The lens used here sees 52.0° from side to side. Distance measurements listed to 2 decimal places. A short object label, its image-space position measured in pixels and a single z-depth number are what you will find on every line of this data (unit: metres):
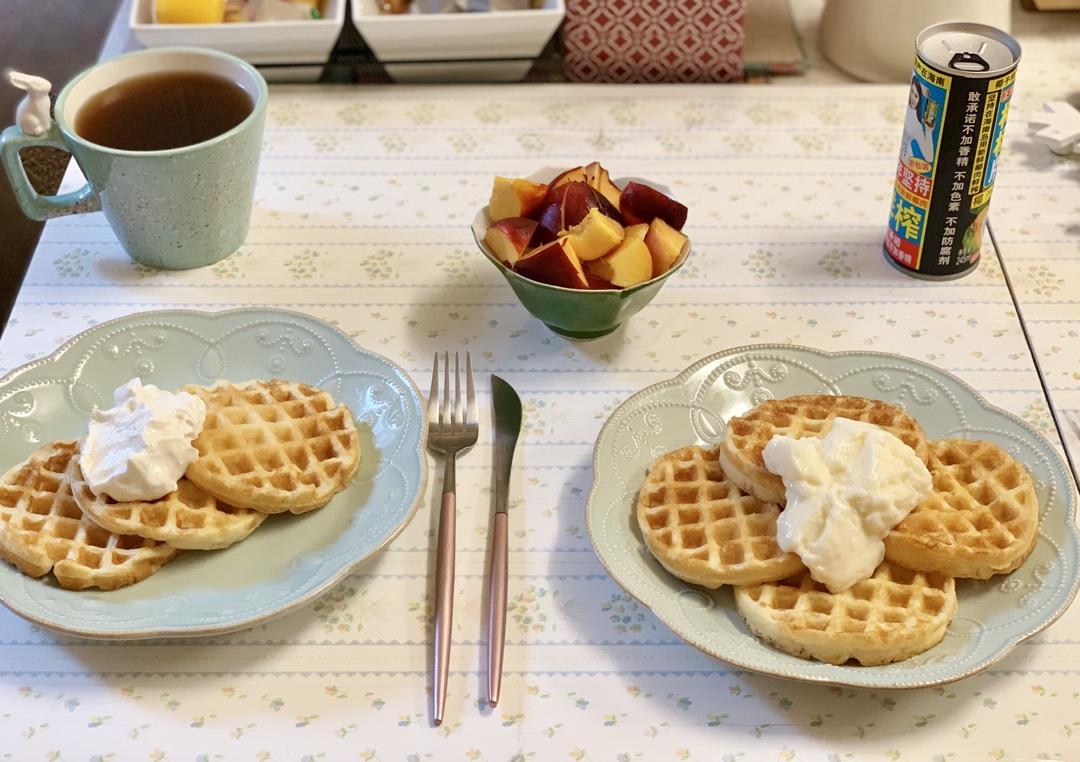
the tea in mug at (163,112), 1.32
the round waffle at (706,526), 0.93
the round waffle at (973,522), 0.93
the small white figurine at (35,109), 1.22
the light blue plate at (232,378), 0.93
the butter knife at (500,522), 0.93
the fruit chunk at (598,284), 1.18
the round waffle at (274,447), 1.00
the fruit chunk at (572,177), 1.24
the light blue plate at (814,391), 0.89
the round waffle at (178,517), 0.96
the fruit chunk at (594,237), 1.16
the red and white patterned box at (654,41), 1.65
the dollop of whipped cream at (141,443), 0.97
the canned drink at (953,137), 1.18
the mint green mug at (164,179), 1.26
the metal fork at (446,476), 0.92
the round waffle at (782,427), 1.00
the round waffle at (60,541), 0.95
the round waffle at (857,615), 0.88
